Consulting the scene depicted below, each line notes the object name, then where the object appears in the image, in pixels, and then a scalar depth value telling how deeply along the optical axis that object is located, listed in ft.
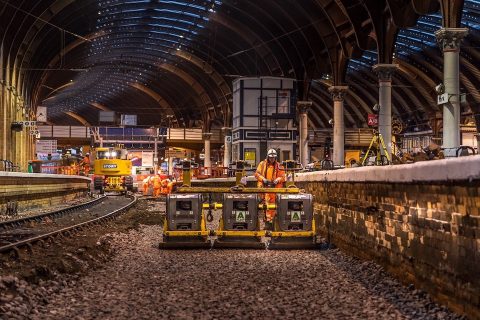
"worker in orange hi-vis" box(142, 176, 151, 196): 153.83
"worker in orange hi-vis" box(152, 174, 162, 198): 139.44
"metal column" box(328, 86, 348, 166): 115.63
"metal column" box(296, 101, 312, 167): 141.59
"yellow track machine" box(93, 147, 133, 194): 143.23
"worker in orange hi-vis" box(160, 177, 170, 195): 137.62
